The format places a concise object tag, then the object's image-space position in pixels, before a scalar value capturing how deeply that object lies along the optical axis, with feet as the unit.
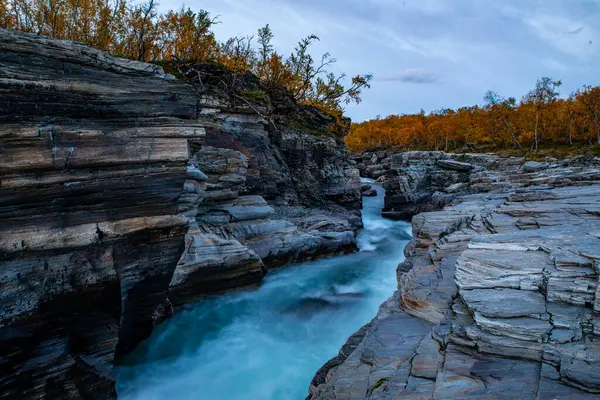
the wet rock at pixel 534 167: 83.30
